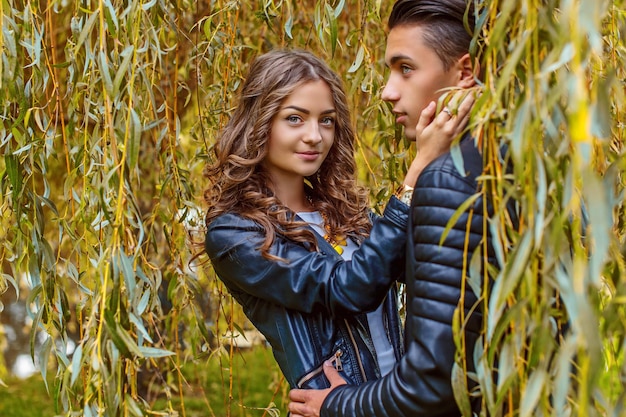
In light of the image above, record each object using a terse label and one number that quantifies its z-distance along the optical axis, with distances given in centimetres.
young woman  129
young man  107
